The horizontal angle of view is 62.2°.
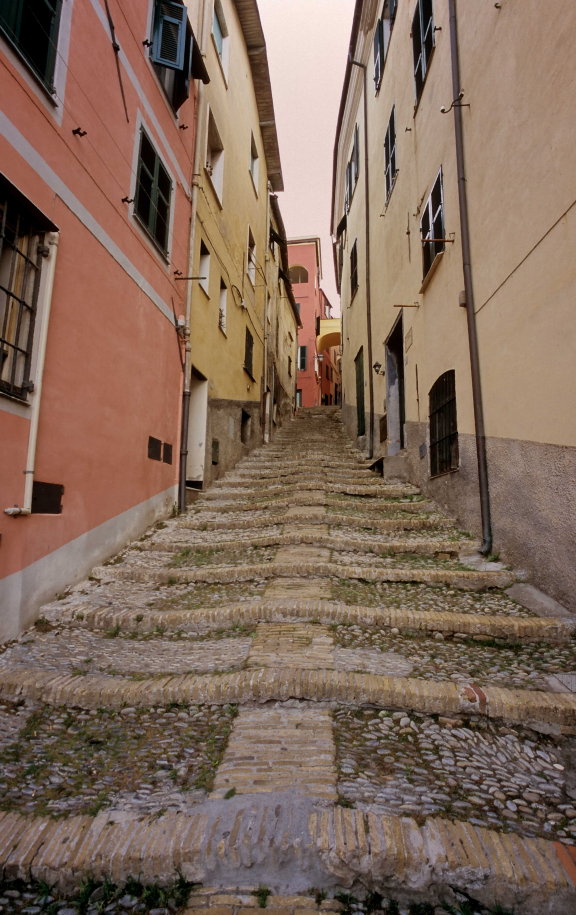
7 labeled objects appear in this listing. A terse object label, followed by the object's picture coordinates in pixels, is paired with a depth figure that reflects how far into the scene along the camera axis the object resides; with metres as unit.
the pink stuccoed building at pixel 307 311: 33.19
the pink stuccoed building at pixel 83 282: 3.73
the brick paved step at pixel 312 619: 3.40
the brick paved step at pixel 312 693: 2.46
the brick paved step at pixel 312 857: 1.55
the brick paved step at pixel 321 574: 4.34
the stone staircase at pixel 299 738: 1.61
